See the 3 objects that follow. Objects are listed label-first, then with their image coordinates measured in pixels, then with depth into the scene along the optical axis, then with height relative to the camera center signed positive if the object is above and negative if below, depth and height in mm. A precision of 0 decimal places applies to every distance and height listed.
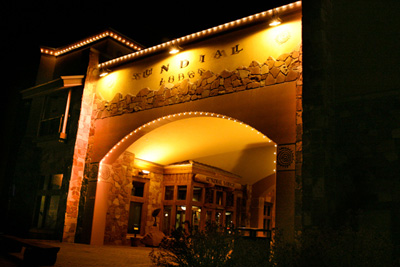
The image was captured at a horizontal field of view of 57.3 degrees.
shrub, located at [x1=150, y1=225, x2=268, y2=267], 4543 -333
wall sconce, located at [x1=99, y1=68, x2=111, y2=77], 12484 +4789
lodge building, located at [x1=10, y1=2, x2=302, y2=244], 8344 +2605
